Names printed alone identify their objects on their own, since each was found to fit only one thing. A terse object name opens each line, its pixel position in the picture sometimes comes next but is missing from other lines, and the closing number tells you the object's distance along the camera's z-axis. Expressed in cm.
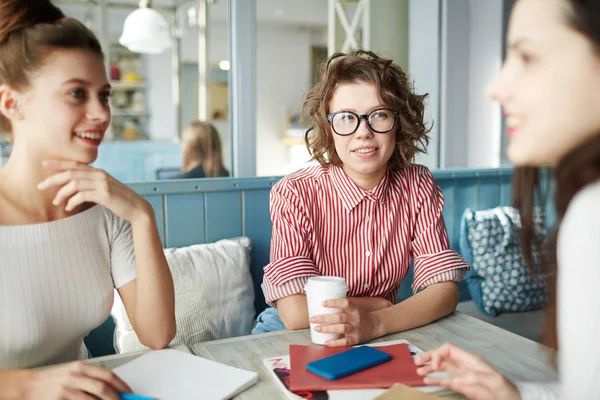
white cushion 177
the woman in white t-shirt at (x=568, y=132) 59
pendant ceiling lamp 330
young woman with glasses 149
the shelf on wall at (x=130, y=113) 727
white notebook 91
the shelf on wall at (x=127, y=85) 720
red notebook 92
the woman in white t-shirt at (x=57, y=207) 104
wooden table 100
